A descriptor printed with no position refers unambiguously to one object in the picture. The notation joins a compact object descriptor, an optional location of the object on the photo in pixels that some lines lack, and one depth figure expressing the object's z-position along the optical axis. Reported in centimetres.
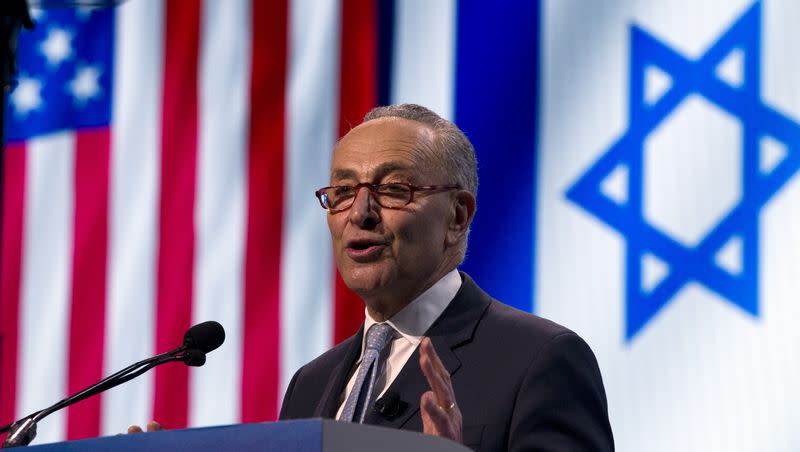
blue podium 403
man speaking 448
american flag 599
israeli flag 549
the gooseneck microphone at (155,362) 442
